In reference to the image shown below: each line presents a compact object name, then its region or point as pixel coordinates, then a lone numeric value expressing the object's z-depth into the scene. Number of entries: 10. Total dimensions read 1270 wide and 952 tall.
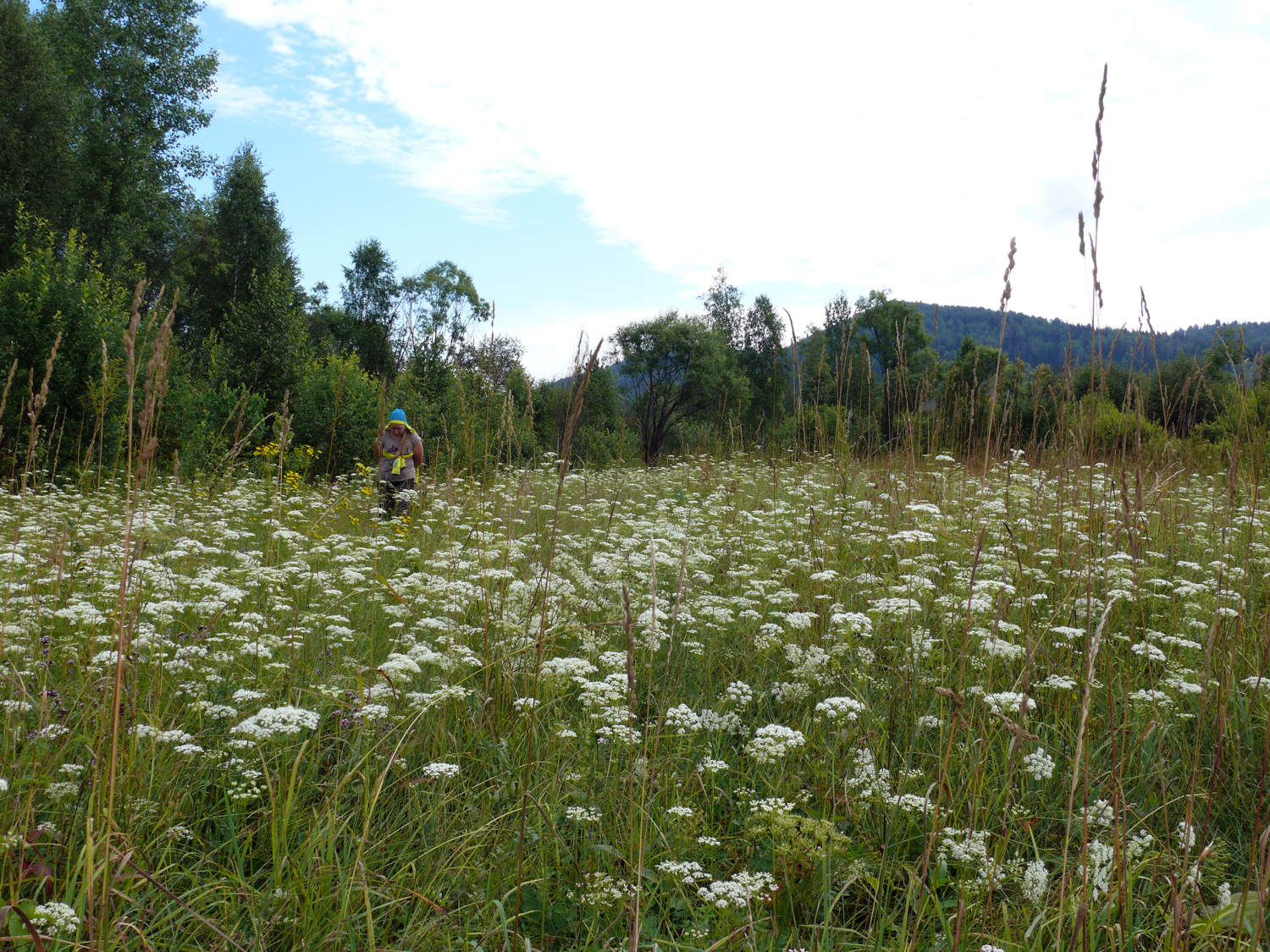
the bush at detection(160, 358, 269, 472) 10.68
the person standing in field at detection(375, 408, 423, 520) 8.55
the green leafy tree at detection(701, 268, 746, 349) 57.00
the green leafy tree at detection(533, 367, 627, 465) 22.80
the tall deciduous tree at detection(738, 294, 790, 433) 51.69
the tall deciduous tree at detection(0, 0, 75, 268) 19.19
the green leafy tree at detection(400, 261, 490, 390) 49.81
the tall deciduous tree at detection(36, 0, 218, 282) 21.72
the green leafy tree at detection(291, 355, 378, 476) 15.36
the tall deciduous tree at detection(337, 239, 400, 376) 45.12
